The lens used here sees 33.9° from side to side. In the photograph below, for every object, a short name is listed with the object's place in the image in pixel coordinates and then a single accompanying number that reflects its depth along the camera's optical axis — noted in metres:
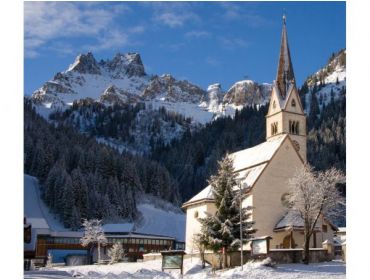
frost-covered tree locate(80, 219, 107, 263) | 69.40
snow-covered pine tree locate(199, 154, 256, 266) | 38.97
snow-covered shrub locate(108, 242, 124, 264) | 56.80
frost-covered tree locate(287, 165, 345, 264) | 42.75
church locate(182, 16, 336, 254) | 48.72
